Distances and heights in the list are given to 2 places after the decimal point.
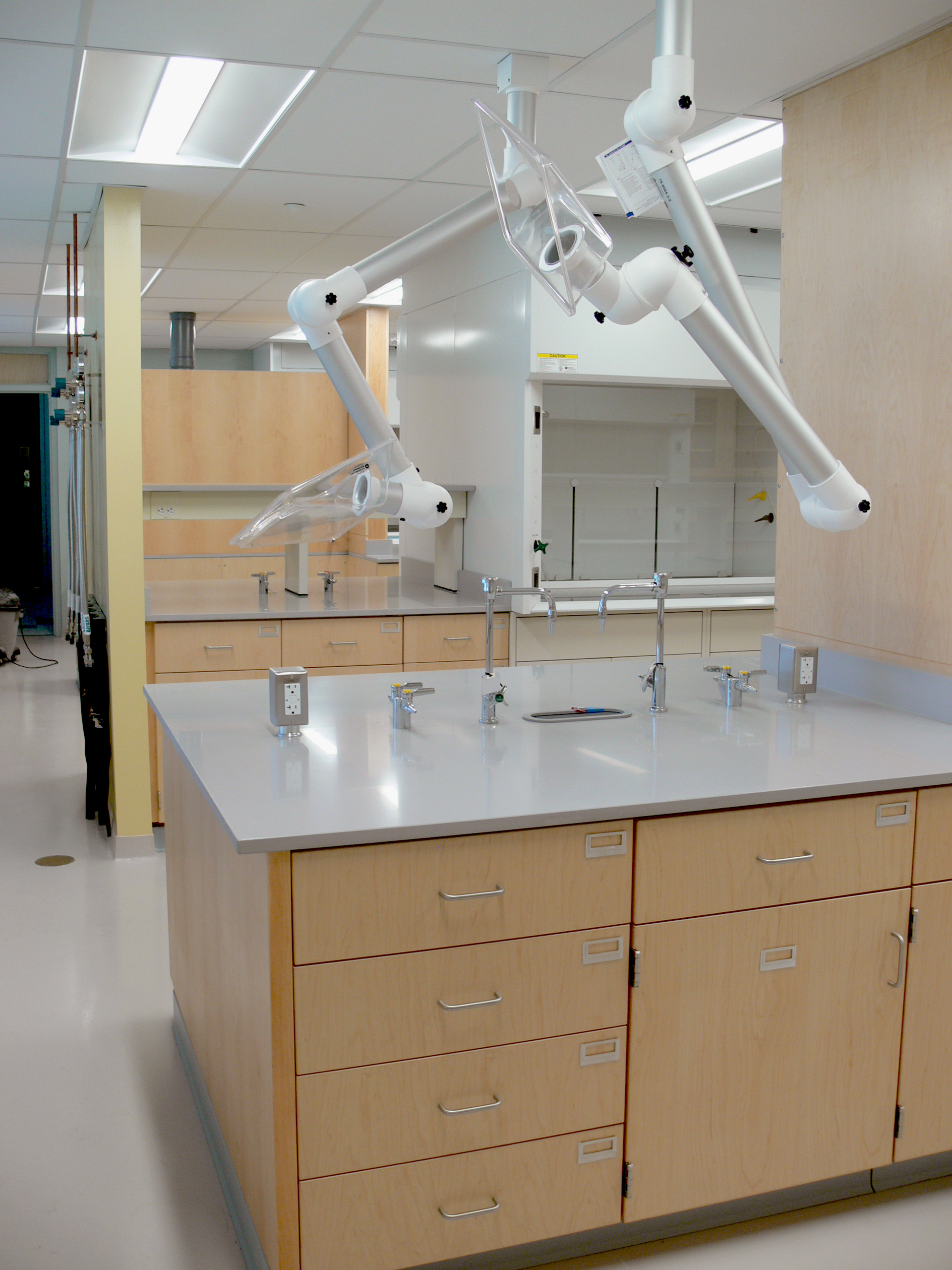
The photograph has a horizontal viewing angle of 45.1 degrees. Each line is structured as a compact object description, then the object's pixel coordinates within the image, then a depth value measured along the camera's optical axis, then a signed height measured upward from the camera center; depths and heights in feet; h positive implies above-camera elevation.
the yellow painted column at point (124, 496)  14.43 -0.14
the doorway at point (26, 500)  36.70 -0.53
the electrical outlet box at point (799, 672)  9.87 -1.49
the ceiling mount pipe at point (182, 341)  25.77 +3.27
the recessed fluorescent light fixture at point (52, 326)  27.94 +3.96
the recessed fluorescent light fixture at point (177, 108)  10.87 +3.83
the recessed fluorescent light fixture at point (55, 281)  20.49 +3.82
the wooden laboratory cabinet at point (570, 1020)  6.19 -3.10
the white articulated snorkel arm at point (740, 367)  7.04 +0.83
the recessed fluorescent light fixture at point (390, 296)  21.39 +3.69
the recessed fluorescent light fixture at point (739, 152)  12.79 +4.00
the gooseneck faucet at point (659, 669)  9.55 -1.45
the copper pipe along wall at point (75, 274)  16.08 +3.13
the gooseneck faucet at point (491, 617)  8.94 -0.98
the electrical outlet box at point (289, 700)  8.51 -1.56
